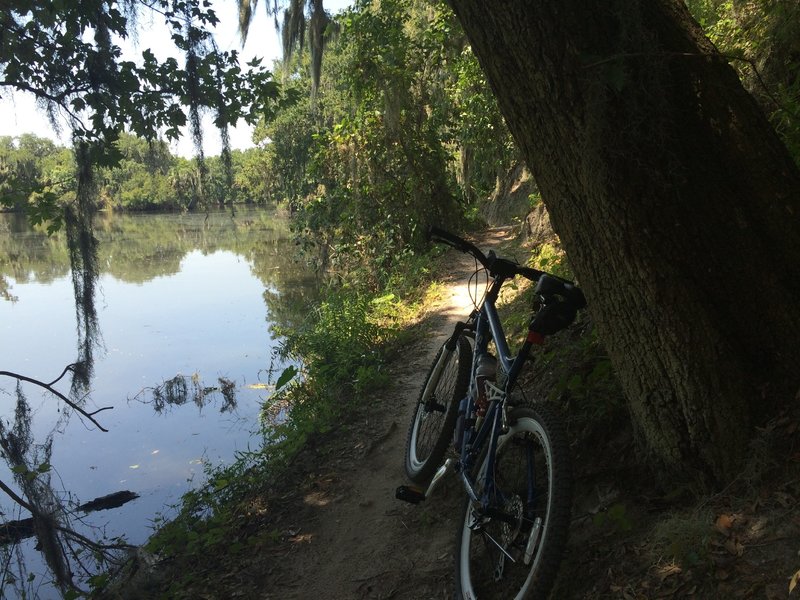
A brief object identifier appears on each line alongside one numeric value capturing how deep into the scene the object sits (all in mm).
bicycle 2018
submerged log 4941
